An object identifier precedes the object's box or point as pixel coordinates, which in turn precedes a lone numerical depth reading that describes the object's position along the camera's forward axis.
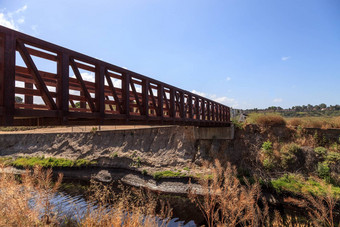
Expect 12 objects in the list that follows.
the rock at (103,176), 21.20
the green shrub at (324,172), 15.55
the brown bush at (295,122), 21.70
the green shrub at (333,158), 16.39
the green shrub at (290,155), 17.52
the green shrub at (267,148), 19.09
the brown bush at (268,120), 21.78
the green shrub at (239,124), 22.17
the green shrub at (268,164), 17.69
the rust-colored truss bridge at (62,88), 4.39
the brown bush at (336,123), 19.69
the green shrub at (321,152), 17.38
